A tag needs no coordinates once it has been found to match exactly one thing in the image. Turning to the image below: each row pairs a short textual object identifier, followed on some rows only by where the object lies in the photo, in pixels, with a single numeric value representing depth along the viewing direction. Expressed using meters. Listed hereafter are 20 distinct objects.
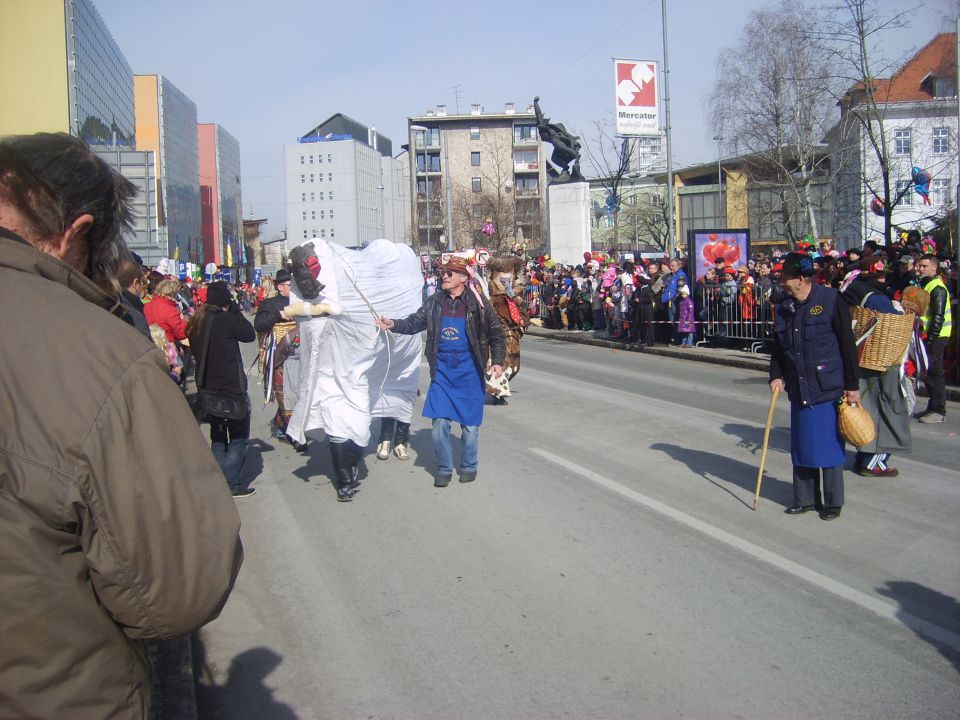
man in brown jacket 1.49
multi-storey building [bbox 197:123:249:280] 108.94
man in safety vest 10.15
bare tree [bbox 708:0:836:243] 32.88
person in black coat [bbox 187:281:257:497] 7.08
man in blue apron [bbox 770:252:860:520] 6.14
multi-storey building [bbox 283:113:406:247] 95.94
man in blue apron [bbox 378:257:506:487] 7.46
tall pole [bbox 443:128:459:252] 43.74
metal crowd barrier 17.17
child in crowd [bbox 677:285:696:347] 18.98
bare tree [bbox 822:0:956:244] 21.69
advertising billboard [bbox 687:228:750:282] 19.61
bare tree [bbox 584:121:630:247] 30.28
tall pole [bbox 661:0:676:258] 24.19
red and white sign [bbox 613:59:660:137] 24.75
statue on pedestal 33.69
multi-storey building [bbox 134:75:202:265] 75.44
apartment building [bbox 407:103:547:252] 96.00
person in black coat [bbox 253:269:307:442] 7.80
